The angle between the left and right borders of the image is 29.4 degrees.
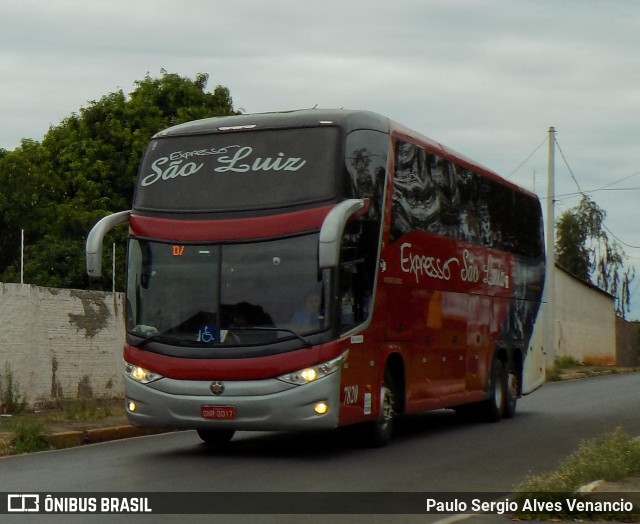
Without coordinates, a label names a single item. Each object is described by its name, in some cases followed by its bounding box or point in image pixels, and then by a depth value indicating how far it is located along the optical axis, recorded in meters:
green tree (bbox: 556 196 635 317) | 83.50
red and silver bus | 13.75
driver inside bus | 13.81
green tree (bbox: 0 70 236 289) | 42.88
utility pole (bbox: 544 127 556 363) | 38.47
